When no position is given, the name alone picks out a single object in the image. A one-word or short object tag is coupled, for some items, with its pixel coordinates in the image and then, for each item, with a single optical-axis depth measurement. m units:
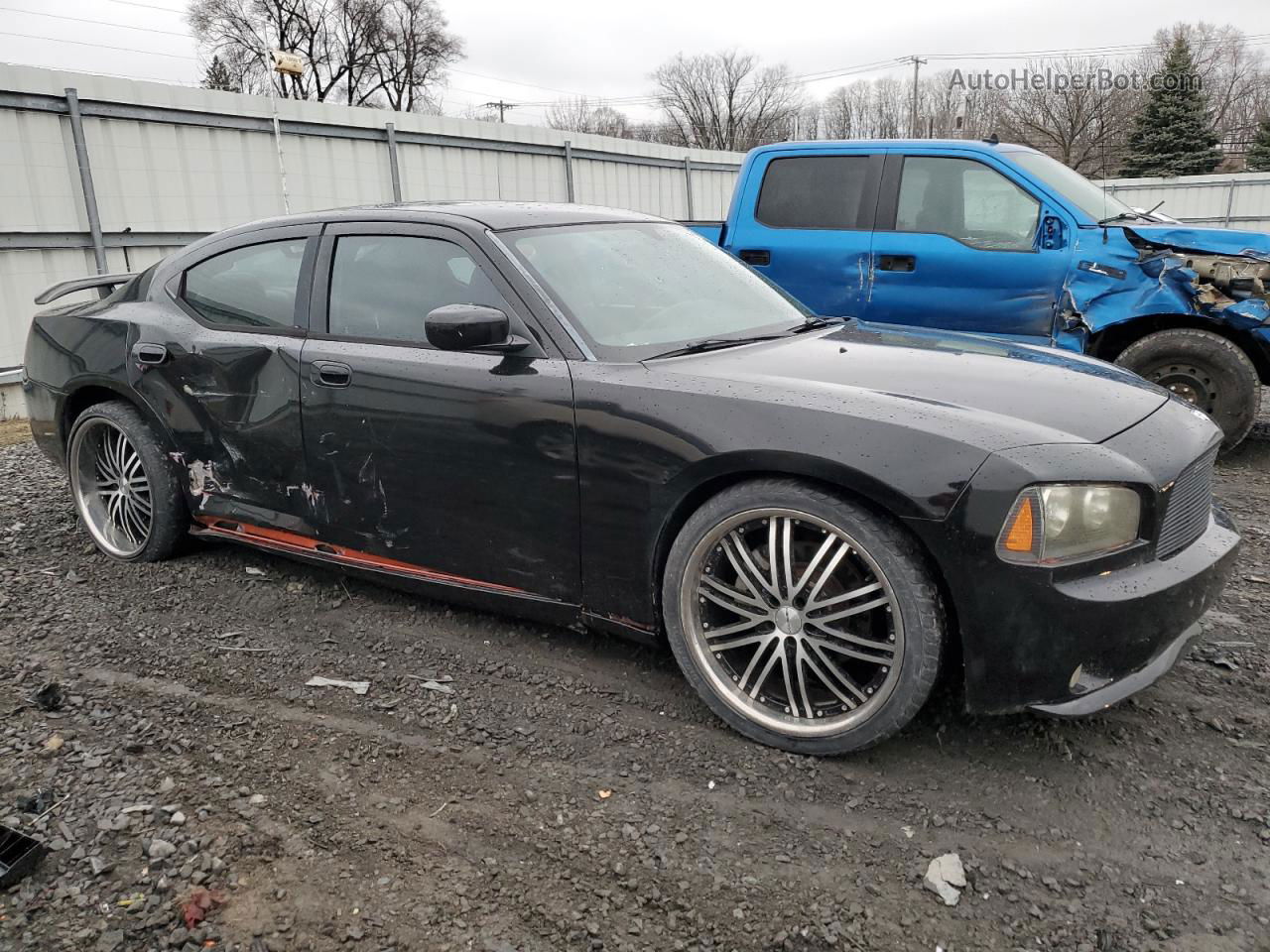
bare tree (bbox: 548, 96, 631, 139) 70.56
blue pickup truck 5.65
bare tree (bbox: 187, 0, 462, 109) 46.78
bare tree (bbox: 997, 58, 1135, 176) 46.25
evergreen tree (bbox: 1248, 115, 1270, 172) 36.16
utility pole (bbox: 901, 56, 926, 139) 56.33
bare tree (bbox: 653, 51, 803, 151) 69.81
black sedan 2.39
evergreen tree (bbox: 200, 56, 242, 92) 47.88
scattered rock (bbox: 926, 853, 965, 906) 2.13
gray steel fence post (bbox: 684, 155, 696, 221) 18.50
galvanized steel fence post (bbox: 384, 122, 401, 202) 12.42
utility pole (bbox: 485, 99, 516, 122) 71.33
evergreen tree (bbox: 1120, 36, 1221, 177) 37.25
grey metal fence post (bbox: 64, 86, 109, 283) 8.96
